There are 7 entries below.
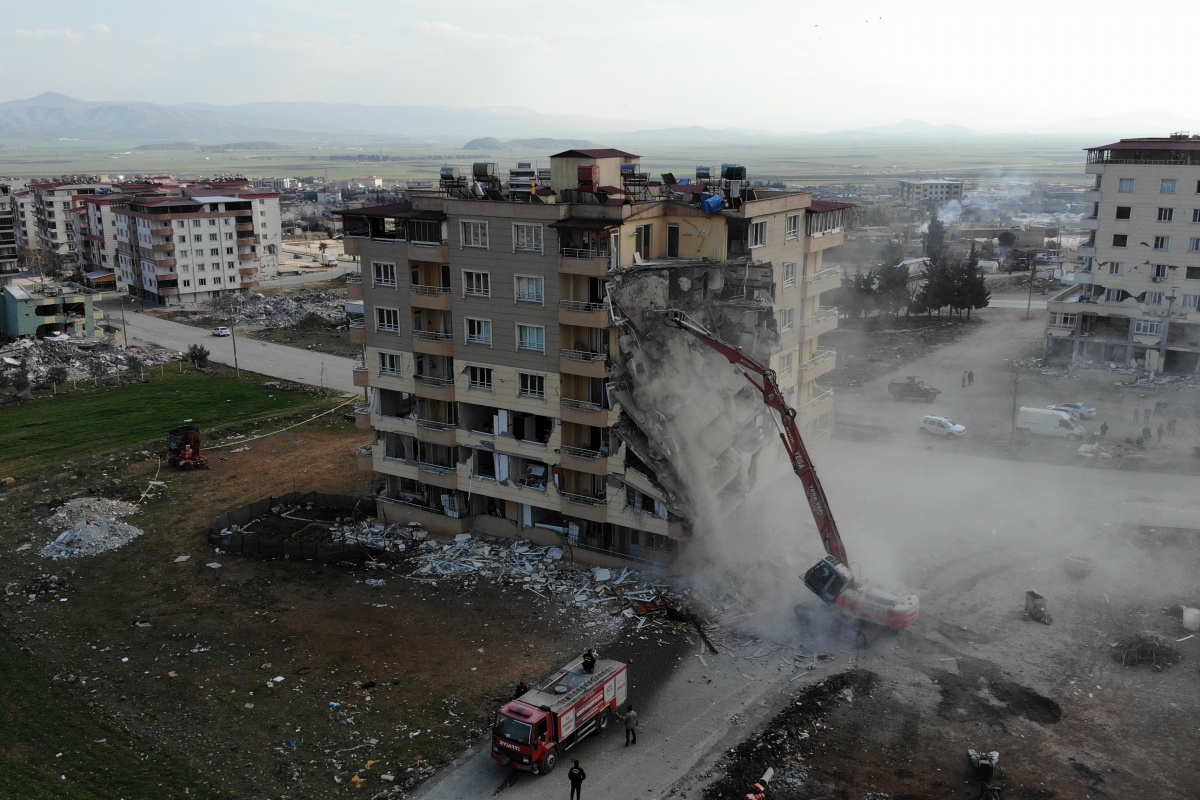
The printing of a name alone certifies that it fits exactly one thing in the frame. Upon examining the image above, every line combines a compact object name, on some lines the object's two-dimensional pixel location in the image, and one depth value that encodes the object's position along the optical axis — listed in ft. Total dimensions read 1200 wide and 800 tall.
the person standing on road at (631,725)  78.23
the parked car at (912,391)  181.06
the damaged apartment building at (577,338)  106.32
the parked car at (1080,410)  164.76
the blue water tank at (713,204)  108.47
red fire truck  73.46
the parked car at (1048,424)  154.71
